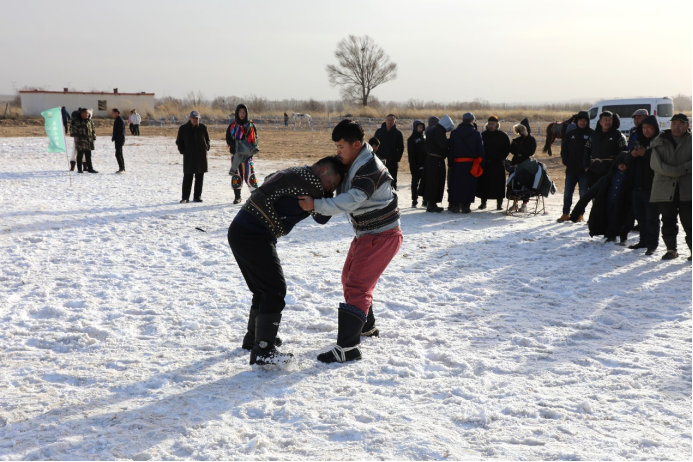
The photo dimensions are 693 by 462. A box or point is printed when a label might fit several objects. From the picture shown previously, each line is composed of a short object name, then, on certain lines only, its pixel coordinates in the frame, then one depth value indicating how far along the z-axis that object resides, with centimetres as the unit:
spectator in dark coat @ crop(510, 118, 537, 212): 1013
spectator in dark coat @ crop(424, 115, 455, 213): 1024
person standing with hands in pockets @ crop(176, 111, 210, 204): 1073
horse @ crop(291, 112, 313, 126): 4388
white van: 2261
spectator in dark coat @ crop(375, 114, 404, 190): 1110
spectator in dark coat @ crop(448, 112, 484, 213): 1030
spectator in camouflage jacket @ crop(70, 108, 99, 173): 1492
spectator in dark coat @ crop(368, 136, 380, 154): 966
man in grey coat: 625
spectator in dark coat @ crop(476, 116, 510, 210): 1055
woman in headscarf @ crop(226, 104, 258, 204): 1017
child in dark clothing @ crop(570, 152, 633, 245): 772
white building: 4884
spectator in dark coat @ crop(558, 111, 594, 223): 943
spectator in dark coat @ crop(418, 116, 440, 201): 1041
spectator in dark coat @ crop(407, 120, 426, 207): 1095
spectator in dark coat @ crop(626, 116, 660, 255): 705
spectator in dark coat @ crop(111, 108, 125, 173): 1533
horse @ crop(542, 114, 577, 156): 2173
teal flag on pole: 1306
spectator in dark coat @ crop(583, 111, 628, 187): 852
